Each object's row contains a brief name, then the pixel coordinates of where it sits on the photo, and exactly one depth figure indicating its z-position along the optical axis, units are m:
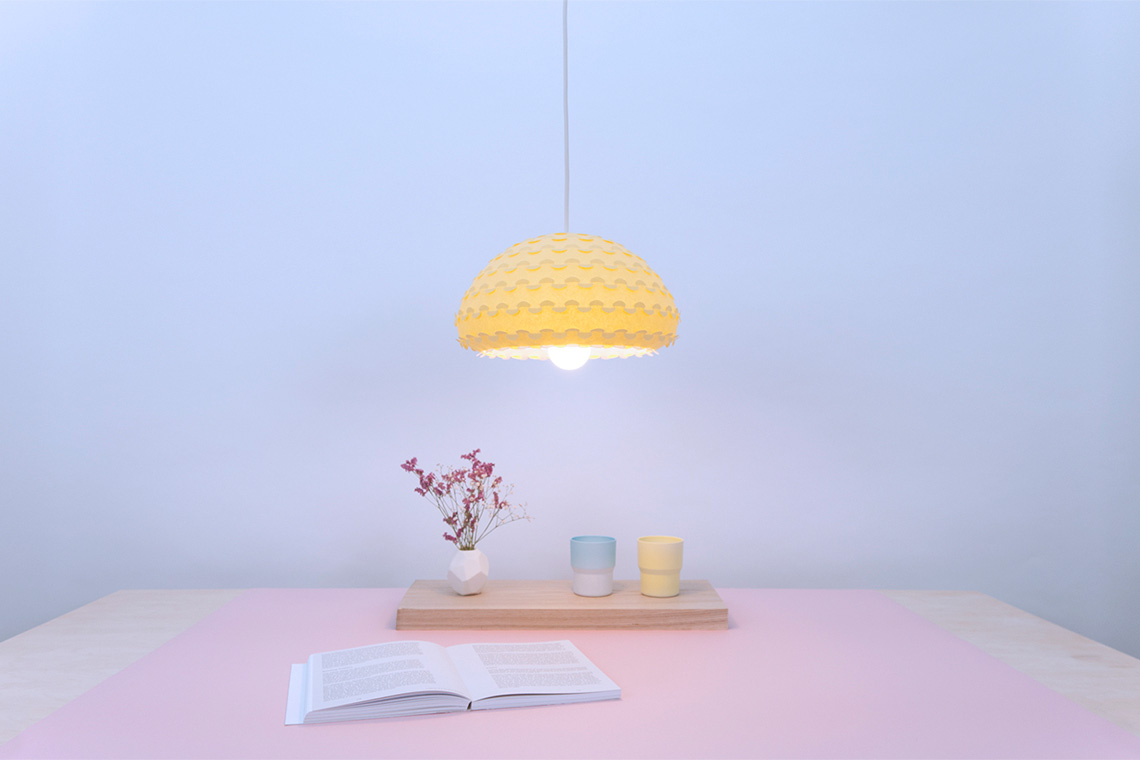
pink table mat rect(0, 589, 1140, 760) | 1.07
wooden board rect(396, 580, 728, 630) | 1.66
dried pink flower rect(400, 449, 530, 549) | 1.85
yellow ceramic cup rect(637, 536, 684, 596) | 1.78
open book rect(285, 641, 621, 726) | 1.19
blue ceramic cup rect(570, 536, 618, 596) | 1.79
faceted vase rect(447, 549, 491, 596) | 1.78
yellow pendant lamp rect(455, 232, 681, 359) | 1.28
